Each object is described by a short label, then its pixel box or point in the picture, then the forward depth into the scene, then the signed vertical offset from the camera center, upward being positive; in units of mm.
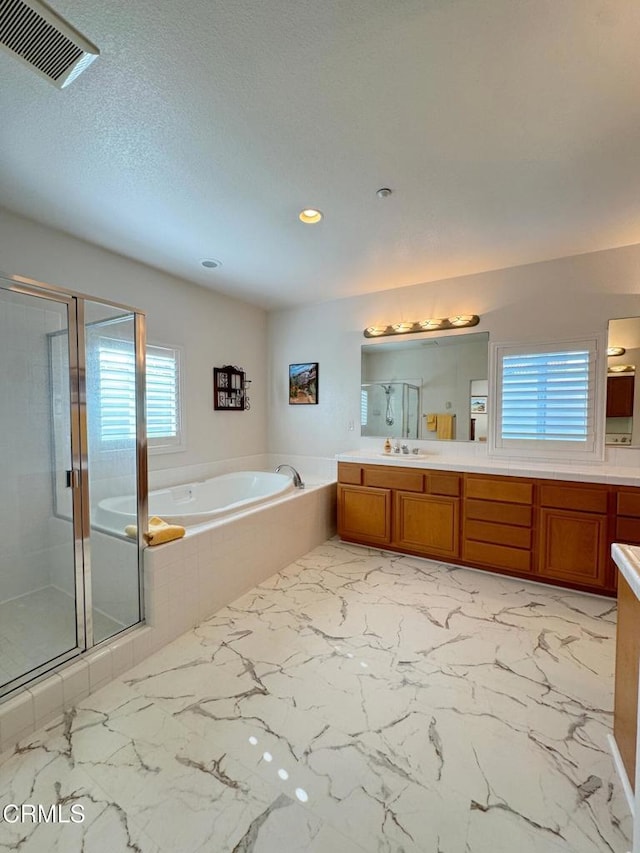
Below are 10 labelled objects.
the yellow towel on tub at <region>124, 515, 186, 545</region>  2164 -714
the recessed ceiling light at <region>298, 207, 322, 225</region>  2340 +1304
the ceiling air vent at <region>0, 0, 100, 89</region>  1155 +1270
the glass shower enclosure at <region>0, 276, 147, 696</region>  1920 -317
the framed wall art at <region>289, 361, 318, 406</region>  4406 +378
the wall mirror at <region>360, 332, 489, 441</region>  3492 +277
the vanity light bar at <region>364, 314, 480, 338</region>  3464 +904
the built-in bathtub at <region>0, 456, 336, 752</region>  1618 -1122
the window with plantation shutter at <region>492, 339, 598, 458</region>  3014 +147
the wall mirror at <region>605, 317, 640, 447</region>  2846 +249
